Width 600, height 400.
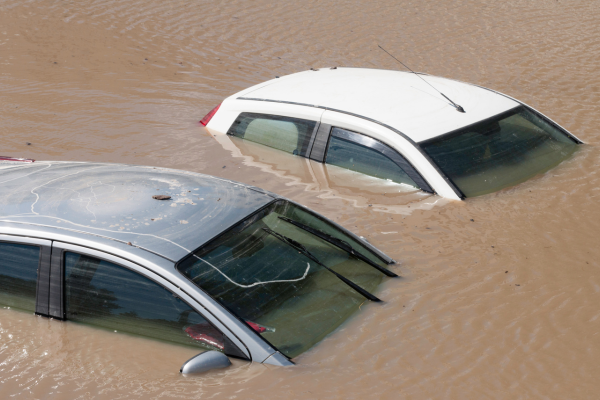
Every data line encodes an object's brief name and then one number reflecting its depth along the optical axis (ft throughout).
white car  38.50
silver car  21.80
